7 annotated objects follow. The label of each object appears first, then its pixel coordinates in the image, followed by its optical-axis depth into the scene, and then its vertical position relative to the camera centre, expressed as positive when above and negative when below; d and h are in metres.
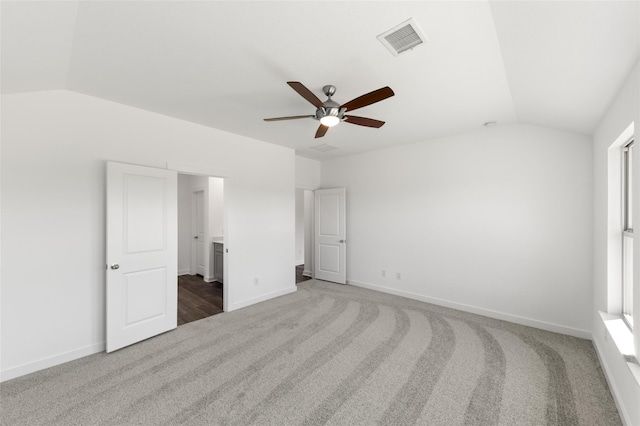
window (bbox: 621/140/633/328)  2.25 -0.17
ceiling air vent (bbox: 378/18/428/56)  1.68 +1.23
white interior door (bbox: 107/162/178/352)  2.74 -0.45
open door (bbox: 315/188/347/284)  5.36 -0.46
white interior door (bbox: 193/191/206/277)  6.08 -0.42
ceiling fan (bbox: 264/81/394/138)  2.02 +0.96
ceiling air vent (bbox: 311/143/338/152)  4.62 +1.24
